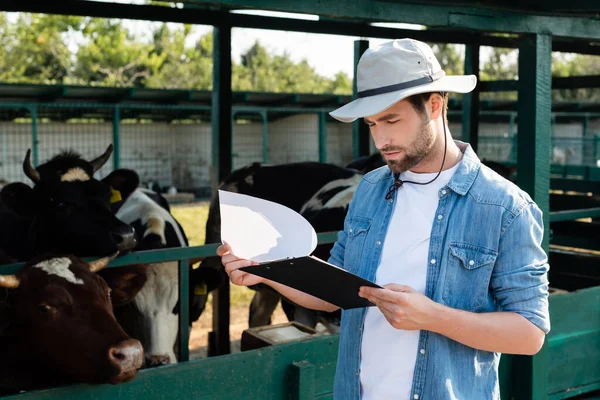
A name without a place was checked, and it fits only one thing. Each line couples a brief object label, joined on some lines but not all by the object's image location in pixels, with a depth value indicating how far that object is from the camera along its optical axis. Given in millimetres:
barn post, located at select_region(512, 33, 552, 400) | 4172
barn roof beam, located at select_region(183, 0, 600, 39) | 3318
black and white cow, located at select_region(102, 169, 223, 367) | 4906
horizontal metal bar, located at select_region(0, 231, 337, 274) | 3561
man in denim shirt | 1922
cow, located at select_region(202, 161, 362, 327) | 7262
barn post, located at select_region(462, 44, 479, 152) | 7680
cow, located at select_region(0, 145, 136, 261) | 4426
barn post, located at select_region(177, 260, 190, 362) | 3744
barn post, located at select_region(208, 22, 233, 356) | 6262
